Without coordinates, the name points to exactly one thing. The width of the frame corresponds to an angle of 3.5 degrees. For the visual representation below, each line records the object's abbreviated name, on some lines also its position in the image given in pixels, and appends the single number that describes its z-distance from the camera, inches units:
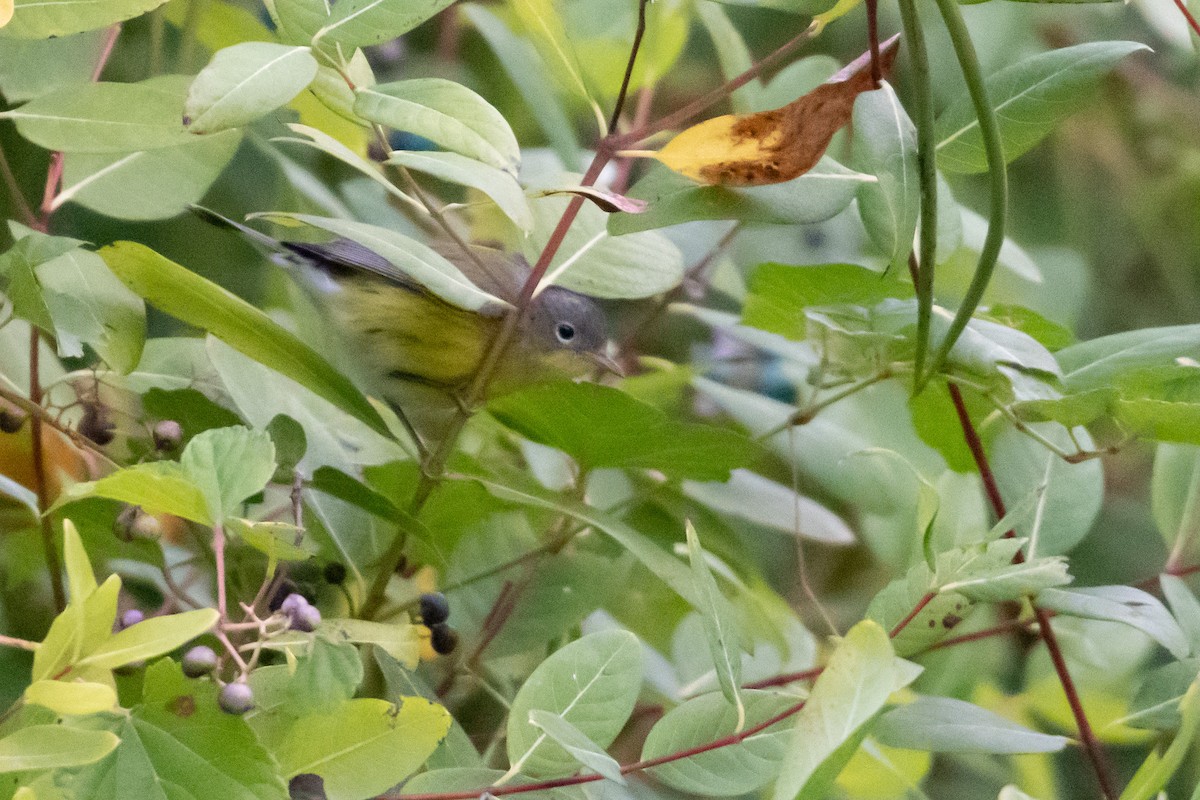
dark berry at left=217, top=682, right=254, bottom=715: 196.7
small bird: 226.5
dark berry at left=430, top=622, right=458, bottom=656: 202.1
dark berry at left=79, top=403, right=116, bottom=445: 201.4
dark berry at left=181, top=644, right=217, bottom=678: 197.1
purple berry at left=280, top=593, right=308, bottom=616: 197.8
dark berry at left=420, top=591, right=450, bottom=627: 201.7
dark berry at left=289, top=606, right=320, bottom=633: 197.7
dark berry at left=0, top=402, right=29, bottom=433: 201.0
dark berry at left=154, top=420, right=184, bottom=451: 200.4
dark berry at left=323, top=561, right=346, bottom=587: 201.8
